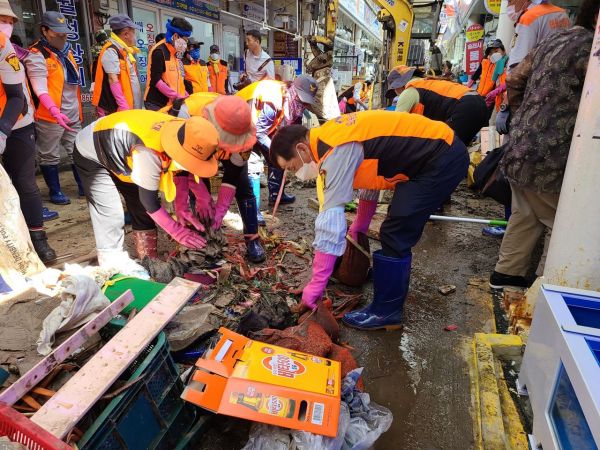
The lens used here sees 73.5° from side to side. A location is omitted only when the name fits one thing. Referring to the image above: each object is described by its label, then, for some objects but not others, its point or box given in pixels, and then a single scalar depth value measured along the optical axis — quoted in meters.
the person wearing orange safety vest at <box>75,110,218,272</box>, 2.70
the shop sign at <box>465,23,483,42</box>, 14.36
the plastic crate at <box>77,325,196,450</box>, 1.46
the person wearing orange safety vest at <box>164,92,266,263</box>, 3.04
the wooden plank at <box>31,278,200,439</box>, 1.33
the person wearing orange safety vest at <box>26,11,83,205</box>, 4.61
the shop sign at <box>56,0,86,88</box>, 6.61
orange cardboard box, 1.67
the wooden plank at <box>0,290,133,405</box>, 1.45
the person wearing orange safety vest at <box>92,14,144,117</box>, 5.05
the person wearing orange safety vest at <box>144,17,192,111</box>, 5.52
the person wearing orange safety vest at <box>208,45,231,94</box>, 8.74
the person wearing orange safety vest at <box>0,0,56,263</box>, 3.10
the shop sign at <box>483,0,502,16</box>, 10.05
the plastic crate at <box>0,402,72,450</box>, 1.18
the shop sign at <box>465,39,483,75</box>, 13.84
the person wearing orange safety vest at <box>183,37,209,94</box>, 7.15
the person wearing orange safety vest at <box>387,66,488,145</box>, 4.90
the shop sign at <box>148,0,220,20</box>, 9.29
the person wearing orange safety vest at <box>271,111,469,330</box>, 2.48
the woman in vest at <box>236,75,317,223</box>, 4.38
